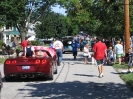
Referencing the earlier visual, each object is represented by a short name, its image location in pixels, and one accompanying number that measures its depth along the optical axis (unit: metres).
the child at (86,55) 22.03
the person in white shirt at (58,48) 20.92
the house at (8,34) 80.12
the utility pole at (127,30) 20.70
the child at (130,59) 15.55
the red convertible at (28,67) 12.97
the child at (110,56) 21.28
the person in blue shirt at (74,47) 26.49
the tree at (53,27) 73.56
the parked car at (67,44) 38.91
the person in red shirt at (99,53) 14.28
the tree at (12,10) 34.53
